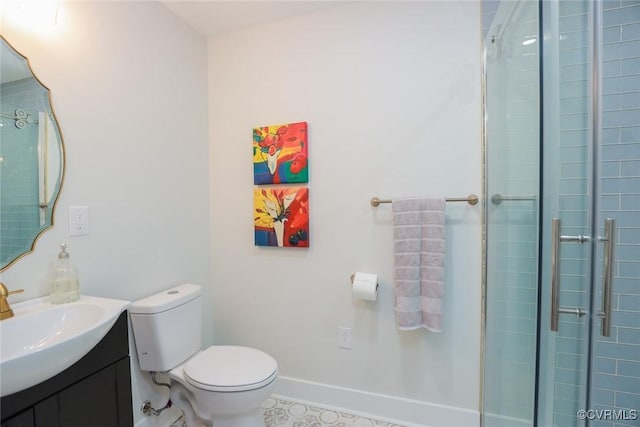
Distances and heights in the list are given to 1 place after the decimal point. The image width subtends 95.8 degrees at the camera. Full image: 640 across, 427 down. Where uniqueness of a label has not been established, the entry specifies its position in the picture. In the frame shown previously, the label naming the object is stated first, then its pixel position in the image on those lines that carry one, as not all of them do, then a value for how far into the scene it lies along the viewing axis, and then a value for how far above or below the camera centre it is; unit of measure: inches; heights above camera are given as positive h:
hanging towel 57.0 -11.9
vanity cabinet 30.6 -22.9
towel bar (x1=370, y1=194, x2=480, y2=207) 57.2 +0.5
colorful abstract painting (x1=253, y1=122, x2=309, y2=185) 68.0 +11.9
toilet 48.6 -30.1
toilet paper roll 61.3 -18.0
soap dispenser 43.2 -11.7
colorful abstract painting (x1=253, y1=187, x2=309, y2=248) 68.6 -3.2
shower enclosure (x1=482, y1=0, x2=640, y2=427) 29.4 -1.6
